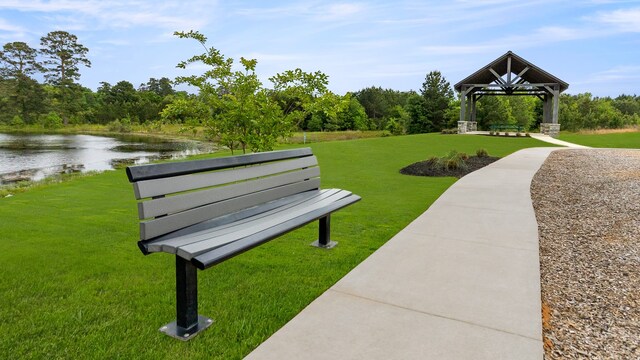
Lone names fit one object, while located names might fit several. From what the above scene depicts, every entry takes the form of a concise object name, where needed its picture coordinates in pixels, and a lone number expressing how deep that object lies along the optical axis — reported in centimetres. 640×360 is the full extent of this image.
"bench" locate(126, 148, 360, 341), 239
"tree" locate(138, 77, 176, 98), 9998
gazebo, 2633
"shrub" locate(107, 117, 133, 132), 5856
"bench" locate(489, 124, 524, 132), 2985
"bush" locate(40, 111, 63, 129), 5968
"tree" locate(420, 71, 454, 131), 4538
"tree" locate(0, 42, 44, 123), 5897
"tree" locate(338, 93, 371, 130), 6378
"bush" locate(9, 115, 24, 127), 5756
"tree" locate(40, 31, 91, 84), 6875
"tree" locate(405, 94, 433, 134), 4556
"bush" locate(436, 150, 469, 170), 1084
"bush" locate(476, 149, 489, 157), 1402
